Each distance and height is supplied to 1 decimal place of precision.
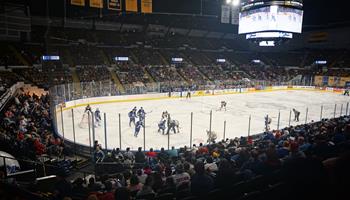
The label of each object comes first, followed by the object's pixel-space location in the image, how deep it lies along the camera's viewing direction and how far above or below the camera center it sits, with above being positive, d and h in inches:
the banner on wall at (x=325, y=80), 1648.3 -50.1
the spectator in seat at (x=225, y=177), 159.2 -65.2
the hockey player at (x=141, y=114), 562.6 -99.6
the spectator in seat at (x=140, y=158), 343.3 -116.4
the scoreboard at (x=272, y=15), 792.9 +173.7
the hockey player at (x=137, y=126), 537.6 -117.4
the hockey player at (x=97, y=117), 637.3 -119.4
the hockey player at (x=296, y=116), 683.3 -115.6
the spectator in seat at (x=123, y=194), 158.1 -75.5
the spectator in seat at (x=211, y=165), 230.5 -87.6
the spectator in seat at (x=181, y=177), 208.3 -86.4
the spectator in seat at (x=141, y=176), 234.8 -98.6
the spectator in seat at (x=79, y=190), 200.8 -95.7
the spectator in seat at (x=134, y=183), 195.4 -85.4
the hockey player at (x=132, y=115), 623.8 -110.5
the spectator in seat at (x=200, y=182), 153.4 -67.9
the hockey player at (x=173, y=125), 566.9 -120.3
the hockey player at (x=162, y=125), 572.4 -122.7
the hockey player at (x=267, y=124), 568.4 -114.7
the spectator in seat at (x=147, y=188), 172.7 -79.3
